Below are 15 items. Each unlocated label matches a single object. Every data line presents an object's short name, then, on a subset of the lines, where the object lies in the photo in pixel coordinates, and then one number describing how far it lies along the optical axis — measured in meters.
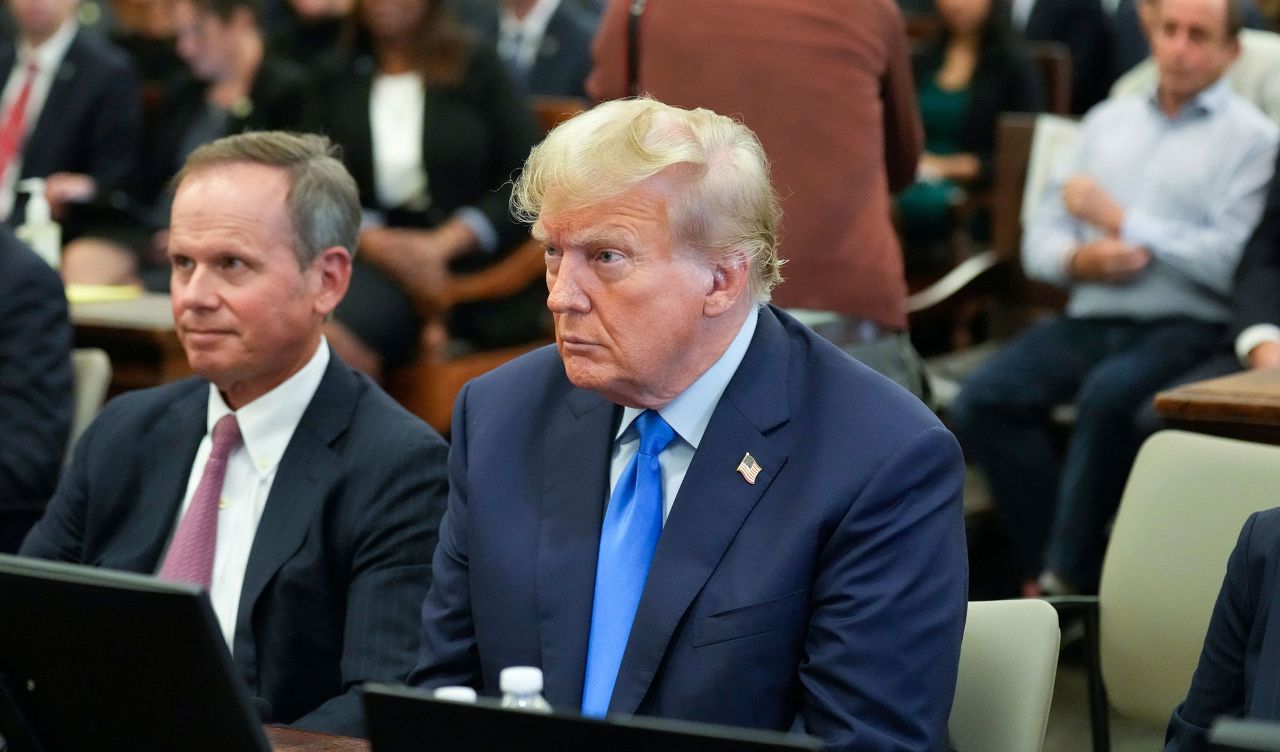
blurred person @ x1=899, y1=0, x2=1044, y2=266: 11.27
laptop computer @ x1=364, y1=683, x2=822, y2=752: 2.66
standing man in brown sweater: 6.63
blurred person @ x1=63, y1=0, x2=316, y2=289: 11.08
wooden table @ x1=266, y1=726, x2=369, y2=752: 3.79
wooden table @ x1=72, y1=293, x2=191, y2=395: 8.21
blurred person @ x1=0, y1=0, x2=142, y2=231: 12.02
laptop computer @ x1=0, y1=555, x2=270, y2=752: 3.14
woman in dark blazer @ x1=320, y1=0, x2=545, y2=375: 9.88
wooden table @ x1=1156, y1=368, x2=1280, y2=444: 5.95
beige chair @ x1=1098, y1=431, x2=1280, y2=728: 5.16
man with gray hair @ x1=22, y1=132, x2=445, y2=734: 4.88
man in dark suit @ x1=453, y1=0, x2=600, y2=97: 13.59
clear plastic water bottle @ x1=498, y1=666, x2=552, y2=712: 3.21
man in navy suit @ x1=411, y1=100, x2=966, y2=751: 3.81
